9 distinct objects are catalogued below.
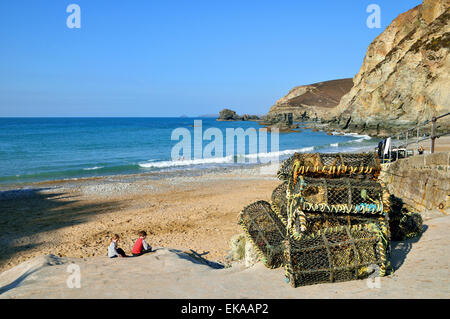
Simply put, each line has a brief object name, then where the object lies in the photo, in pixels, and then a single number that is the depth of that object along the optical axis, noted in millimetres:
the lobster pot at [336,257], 4172
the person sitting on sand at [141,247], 7492
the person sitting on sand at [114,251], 7191
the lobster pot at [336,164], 5582
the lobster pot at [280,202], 6378
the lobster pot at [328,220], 4823
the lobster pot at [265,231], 5133
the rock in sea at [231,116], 129700
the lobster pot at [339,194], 4719
